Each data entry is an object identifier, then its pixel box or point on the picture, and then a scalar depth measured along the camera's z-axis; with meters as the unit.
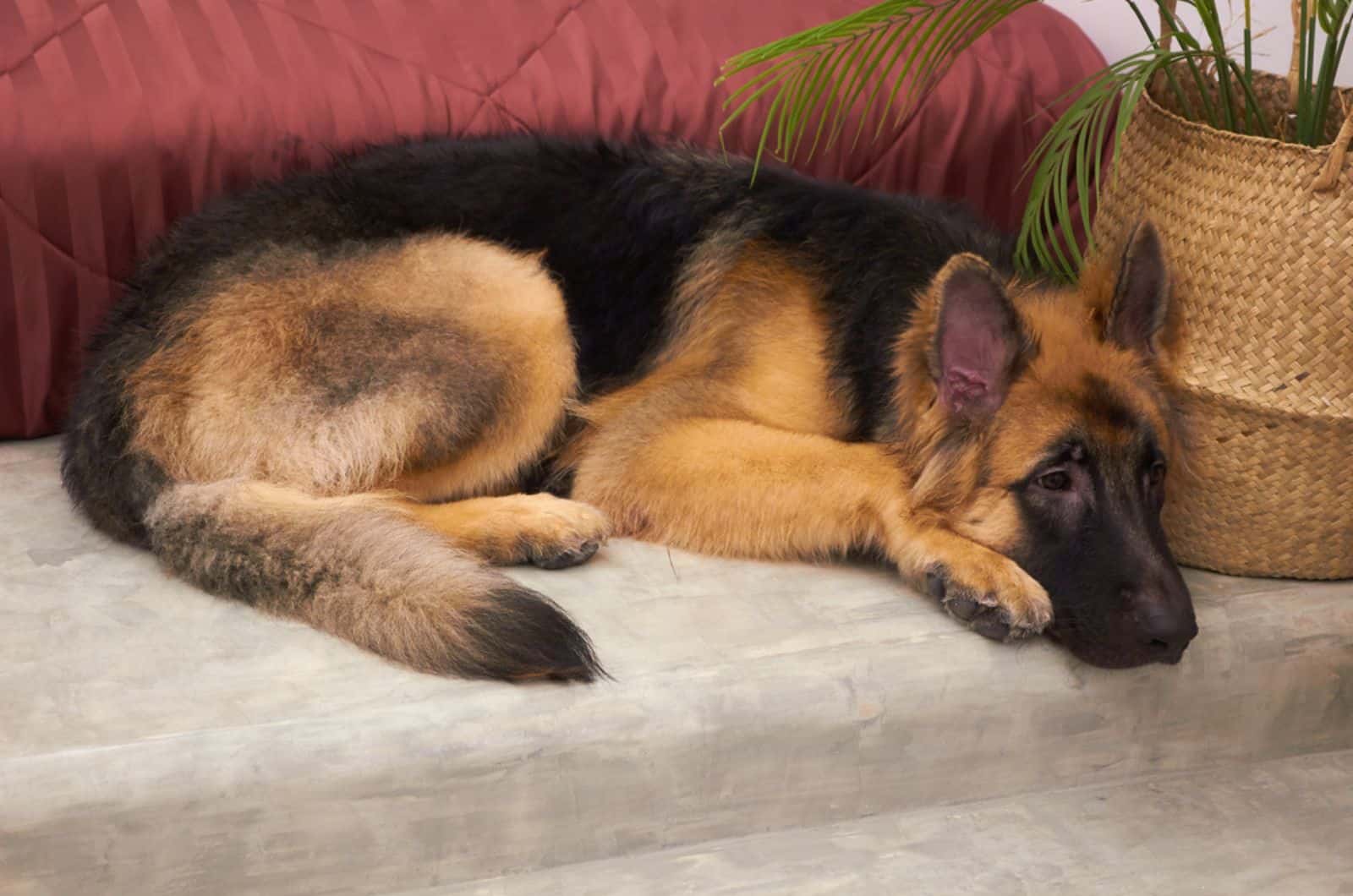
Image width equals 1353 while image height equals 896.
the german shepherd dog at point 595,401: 2.69
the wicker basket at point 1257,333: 2.85
